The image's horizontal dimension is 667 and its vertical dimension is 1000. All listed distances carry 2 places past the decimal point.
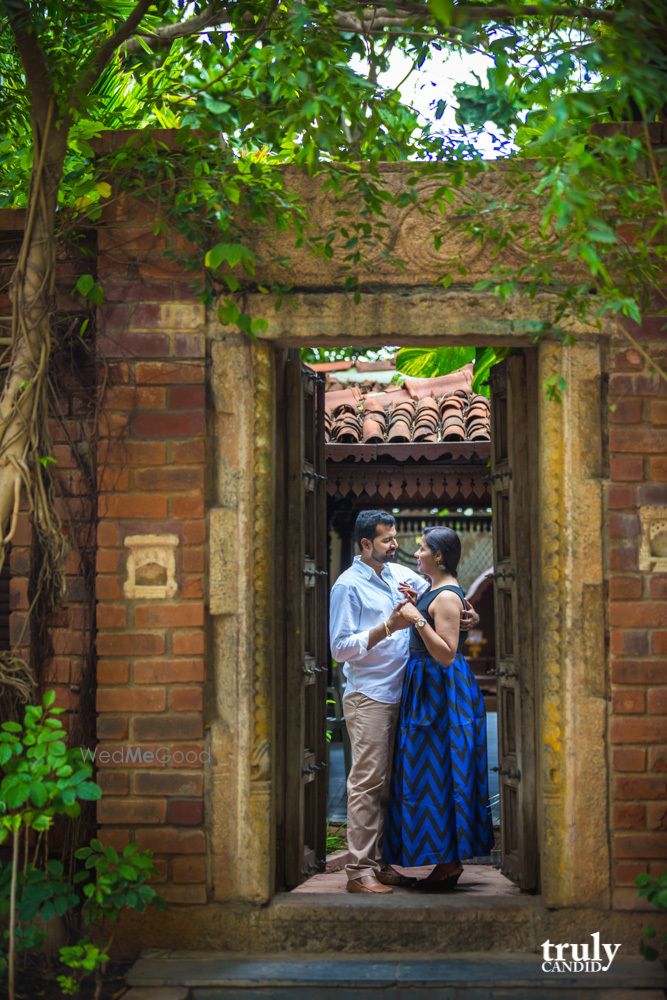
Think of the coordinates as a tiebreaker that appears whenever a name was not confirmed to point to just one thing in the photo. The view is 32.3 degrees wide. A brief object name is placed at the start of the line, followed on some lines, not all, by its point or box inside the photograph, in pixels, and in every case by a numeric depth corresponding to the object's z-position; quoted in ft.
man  17.46
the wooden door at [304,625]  16.35
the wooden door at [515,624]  15.67
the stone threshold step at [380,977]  13.41
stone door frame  14.52
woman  17.17
